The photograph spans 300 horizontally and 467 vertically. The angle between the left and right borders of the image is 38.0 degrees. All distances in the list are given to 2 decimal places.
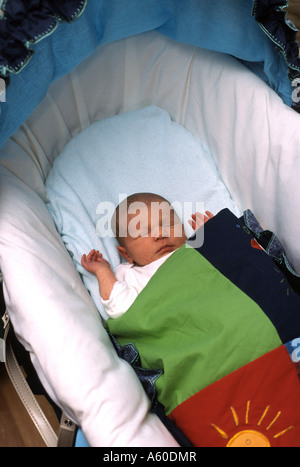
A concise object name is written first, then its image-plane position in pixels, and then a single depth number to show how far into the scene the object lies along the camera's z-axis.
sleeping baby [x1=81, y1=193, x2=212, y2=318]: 1.21
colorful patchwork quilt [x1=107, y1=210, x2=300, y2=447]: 0.87
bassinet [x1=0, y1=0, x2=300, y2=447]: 0.87
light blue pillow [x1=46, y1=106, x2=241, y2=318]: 1.35
